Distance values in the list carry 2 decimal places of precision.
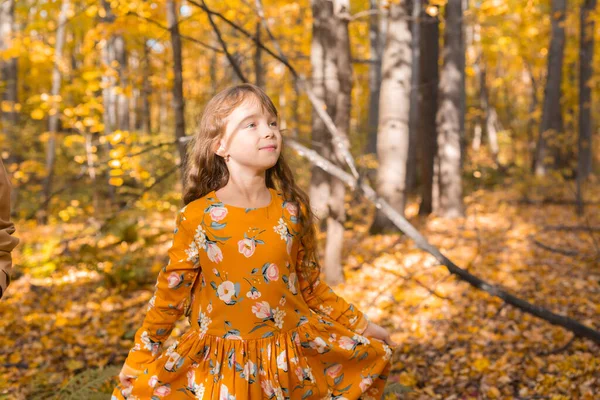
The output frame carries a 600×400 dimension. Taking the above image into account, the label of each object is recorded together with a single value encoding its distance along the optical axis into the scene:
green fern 3.15
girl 1.96
